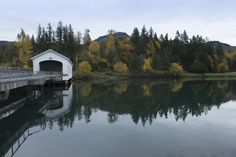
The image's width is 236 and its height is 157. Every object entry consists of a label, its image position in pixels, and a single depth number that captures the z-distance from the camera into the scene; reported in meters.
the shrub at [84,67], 49.28
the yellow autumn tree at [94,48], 56.43
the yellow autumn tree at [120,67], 53.79
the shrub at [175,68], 58.33
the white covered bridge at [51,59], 32.53
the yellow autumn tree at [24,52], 49.71
